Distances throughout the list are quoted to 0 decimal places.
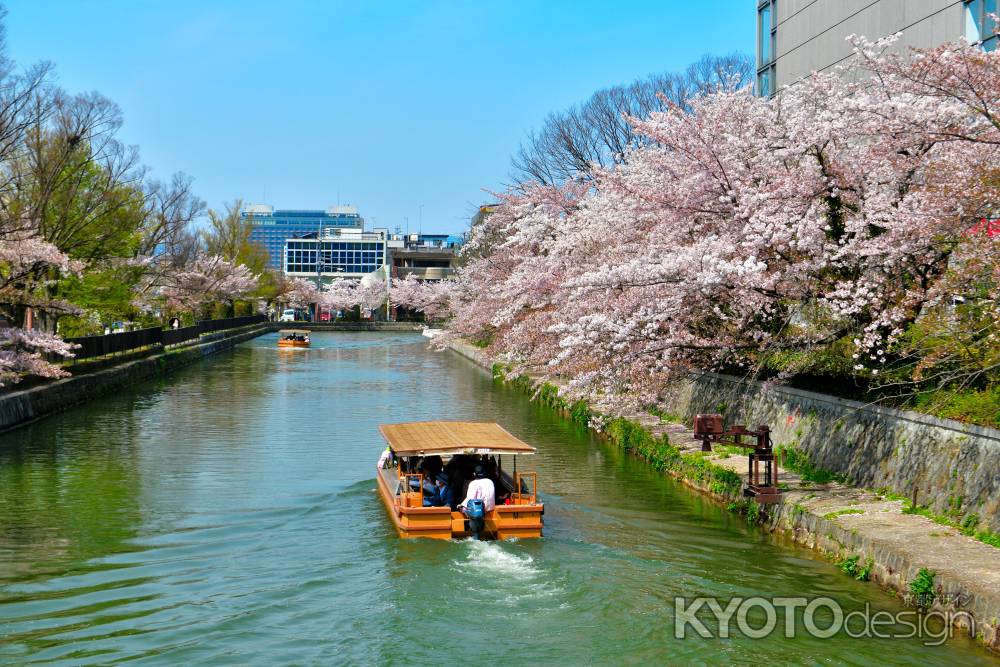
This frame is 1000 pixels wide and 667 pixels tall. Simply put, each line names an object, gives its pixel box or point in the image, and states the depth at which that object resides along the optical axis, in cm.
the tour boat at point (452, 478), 1548
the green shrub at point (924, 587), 1159
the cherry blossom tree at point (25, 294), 2802
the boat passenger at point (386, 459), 1984
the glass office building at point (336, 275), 17552
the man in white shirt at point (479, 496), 1549
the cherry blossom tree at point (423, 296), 10106
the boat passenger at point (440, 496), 1642
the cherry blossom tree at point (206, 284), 6750
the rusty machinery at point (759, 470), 1597
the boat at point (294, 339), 7242
